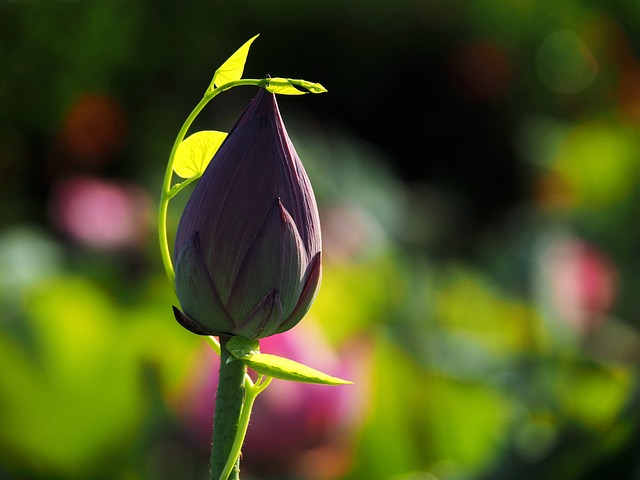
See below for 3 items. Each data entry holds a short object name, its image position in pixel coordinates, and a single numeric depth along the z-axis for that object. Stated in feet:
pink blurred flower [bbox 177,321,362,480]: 9.27
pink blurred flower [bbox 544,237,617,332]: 15.70
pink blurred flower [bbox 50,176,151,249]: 19.28
